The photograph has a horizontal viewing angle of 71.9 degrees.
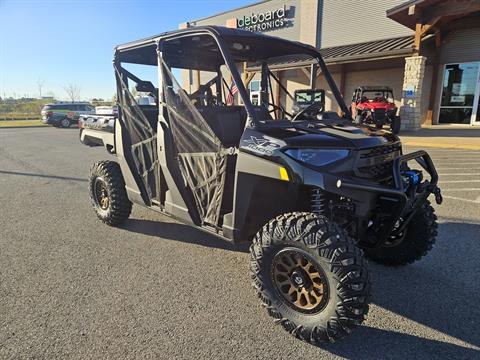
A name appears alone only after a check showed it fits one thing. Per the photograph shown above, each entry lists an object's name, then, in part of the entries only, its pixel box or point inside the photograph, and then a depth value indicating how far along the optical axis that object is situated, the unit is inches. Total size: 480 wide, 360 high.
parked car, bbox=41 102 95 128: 983.6
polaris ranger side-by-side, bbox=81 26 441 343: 87.1
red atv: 527.3
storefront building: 516.7
